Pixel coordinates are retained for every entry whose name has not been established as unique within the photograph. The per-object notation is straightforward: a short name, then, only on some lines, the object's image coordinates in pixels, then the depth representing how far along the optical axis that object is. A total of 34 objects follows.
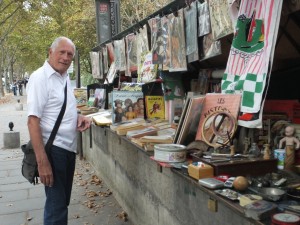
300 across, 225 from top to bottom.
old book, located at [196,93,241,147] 3.14
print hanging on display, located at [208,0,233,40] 2.99
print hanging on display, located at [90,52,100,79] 8.34
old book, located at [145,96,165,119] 5.31
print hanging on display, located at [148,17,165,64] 4.36
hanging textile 2.57
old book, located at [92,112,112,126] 5.76
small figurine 2.87
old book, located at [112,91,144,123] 5.30
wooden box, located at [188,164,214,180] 2.65
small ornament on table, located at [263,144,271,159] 2.80
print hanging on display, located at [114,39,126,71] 6.27
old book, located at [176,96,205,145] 3.44
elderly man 3.29
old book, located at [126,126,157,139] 4.24
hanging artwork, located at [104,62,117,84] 7.03
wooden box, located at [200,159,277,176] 2.68
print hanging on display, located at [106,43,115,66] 7.13
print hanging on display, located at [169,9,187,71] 3.85
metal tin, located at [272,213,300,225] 1.80
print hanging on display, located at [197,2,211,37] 3.33
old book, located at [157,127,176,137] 4.13
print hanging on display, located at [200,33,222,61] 3.35
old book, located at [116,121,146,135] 4.72
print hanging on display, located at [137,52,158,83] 4.83
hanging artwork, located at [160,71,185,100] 4.92
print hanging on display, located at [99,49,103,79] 8.06
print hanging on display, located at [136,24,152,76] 5.05
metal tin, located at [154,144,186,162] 3.13
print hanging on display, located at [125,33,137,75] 5.78
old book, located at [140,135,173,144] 3.77
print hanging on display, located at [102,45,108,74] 7.62
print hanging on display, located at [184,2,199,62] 3.60
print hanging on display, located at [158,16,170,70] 4.15
